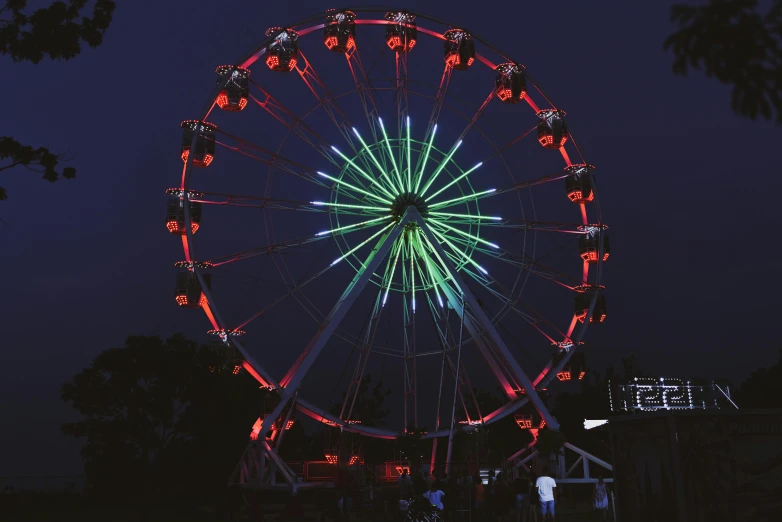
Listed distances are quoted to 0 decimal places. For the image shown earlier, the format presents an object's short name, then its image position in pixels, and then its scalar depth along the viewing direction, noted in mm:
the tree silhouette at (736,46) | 4805
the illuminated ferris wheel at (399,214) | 27953
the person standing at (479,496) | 19036
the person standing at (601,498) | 23641
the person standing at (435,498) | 14992
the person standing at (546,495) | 14445
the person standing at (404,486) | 20250
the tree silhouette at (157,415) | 32625
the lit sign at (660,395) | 20797
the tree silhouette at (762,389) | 43625
